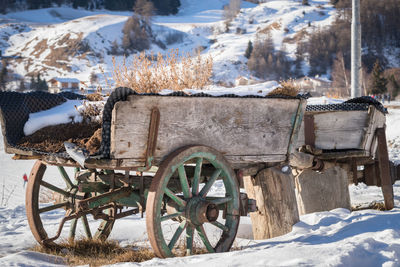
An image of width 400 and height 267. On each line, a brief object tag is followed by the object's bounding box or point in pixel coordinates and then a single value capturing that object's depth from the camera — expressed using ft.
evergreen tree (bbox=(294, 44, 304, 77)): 596.29
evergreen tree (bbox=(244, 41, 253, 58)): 616.39
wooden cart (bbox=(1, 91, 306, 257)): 16.92
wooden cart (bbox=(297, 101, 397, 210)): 27.66
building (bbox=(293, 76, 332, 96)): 373.95
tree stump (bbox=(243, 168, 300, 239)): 23.50
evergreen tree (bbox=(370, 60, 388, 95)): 266.57
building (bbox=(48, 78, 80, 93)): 416.54
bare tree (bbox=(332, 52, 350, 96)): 370.37
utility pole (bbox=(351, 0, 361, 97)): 54.08
